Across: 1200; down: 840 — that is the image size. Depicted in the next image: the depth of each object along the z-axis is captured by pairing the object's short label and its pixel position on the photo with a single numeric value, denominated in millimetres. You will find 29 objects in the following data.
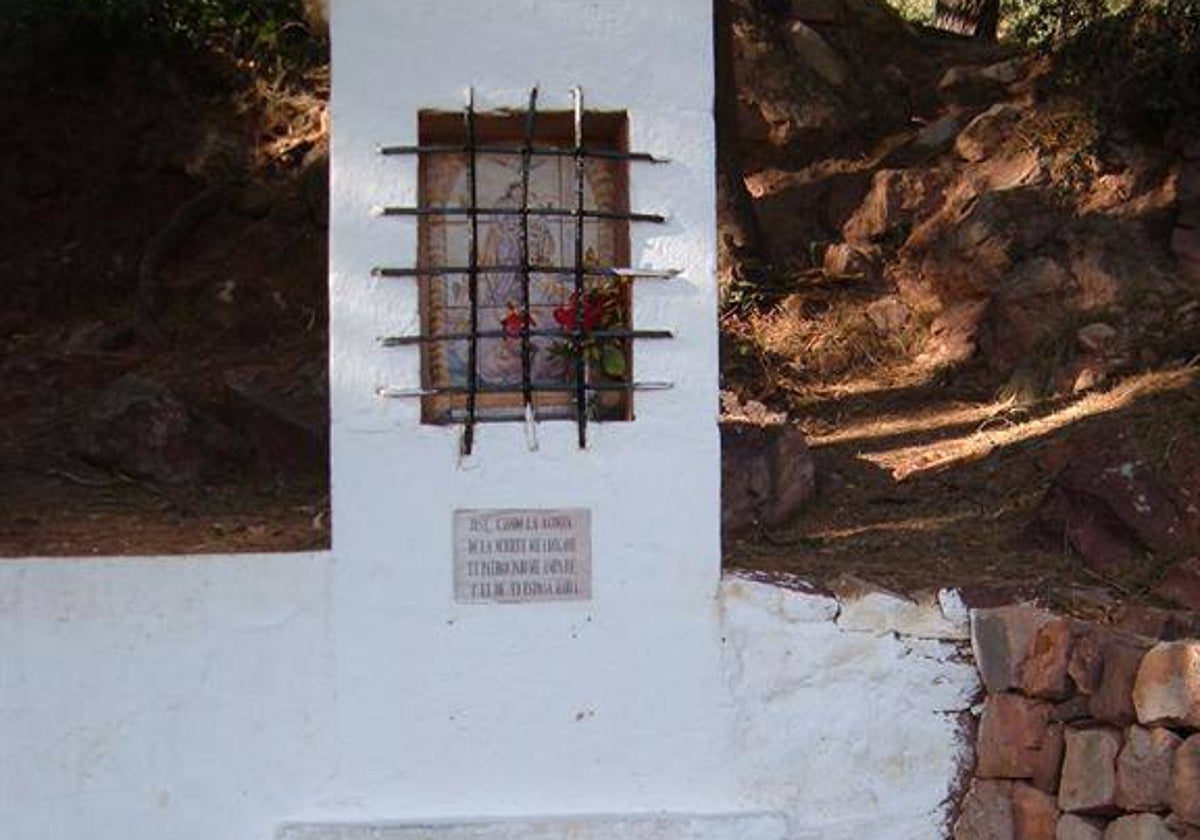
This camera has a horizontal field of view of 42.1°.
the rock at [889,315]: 10117
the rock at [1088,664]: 4902
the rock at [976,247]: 9789
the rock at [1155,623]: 5234
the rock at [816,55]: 12547
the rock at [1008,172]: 10281
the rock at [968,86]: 12047
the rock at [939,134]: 11484
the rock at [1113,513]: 6535
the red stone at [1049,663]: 4988
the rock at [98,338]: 9609
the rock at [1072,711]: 4977
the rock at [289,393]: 8305
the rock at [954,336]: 9641
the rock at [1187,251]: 9312
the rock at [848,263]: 10688
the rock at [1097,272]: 9242
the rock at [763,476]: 7281
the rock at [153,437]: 7867
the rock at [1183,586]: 6125
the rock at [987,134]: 10883
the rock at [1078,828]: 4871
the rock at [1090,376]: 8695
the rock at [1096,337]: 8891
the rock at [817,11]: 12969
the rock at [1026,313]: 9289
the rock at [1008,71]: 11961
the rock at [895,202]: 10852
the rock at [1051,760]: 5012
